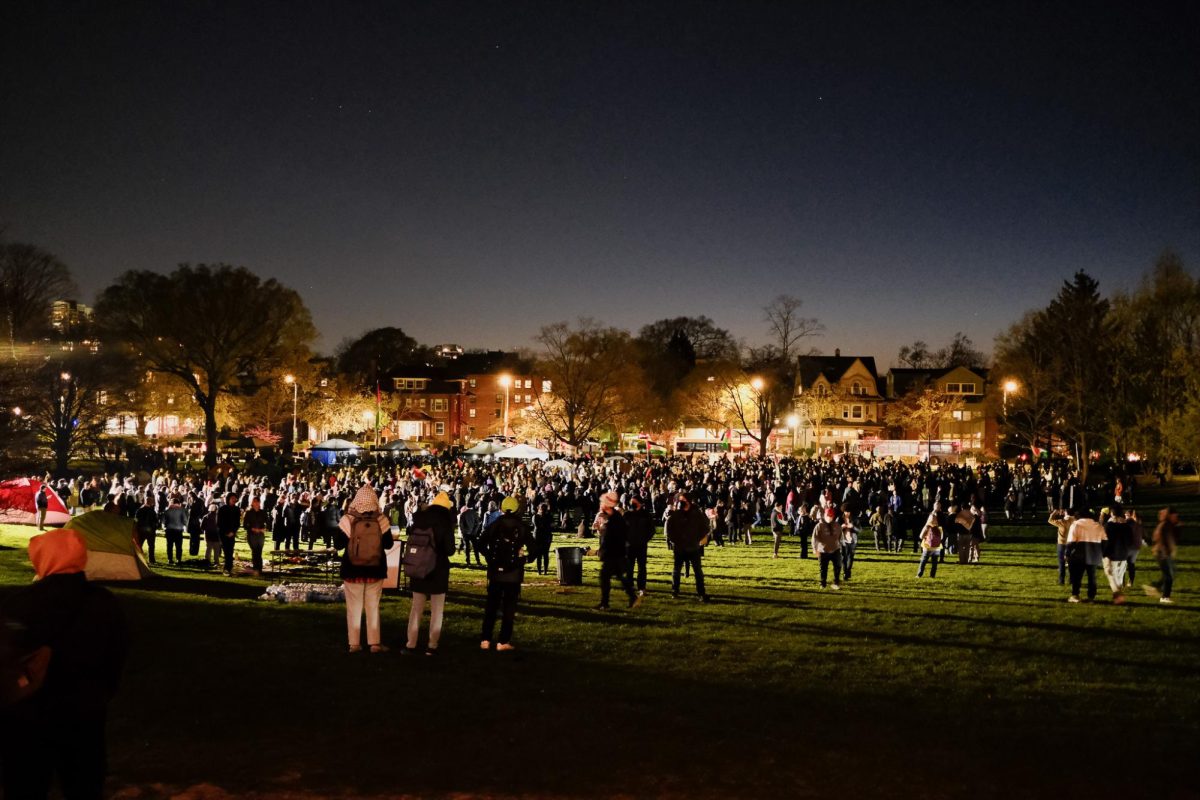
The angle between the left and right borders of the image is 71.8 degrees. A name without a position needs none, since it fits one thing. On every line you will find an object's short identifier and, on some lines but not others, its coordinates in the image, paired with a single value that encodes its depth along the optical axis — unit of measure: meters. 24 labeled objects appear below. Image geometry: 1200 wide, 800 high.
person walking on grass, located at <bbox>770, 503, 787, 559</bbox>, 22.00
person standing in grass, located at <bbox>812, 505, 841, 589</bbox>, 15.07
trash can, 15.74
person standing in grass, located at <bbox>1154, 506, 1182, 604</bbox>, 13.41
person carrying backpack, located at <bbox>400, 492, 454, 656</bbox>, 8.87
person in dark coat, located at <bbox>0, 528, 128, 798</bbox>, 3.74
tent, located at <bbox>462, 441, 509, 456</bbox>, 40.07
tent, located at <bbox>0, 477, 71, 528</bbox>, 23.52
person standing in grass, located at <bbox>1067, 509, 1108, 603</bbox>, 13.73
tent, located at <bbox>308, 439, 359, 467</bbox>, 42.97
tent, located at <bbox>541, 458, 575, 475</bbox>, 36.53
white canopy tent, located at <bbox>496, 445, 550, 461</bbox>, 37.44
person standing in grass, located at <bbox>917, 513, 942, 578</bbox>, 17.02
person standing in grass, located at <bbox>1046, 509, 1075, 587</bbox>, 15.41
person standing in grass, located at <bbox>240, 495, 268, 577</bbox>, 16.30
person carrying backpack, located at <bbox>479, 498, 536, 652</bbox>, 9.22
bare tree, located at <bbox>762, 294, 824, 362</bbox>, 62.38
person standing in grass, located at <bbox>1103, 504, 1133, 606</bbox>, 13.91
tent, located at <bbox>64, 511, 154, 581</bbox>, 14.58
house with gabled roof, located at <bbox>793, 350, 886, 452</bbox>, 85.00
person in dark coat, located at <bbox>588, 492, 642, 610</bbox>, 12.48
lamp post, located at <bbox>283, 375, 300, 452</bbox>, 56.53
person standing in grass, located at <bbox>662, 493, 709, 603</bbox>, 13.52
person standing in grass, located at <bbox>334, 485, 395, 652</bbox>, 8.64
